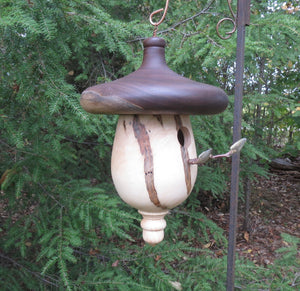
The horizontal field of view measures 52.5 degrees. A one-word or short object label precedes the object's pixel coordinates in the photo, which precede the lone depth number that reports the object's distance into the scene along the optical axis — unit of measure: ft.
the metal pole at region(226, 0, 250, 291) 3.39
